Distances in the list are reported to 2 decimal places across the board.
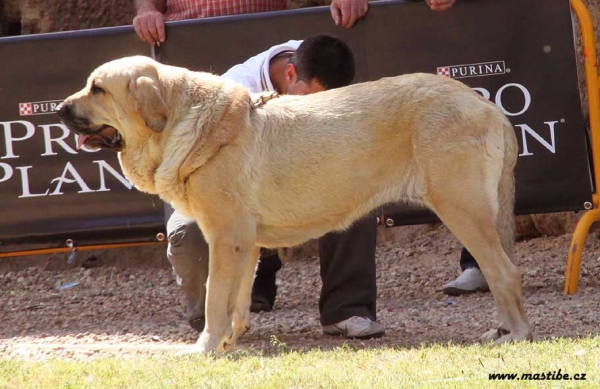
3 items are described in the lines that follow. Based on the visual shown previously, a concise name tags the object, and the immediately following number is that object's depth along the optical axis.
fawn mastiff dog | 10.64
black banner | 14.19
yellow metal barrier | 13.99
